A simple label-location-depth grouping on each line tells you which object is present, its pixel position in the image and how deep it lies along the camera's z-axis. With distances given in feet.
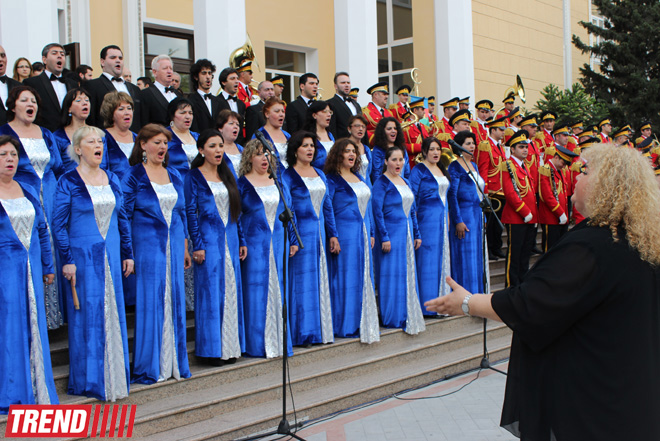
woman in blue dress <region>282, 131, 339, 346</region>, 21.49
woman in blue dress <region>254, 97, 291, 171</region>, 23.35
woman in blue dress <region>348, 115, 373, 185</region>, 25.61
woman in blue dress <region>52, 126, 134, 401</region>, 15.96
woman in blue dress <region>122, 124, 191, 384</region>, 17.28
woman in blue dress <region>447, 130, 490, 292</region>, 28.09
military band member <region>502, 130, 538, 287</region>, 31.17
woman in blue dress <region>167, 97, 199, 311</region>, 20.76
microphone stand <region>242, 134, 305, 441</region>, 15.87
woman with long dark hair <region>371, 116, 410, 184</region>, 26.45
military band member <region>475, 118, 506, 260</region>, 32.73
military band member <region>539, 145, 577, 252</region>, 34.96
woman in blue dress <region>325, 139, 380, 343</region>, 23.03
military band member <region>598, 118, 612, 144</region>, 51.00
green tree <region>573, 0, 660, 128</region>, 73.61
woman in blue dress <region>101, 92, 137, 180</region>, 19.45
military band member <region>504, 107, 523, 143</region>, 39.60
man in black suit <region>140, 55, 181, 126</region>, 23.13
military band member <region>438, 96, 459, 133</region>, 40.65
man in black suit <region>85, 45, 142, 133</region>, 21.83
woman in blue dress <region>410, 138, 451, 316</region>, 26.61
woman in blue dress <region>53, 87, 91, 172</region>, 18.80
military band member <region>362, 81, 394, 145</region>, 31.92
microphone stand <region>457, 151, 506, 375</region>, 23.48
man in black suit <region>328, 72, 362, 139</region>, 29.14
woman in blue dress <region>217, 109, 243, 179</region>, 21.42
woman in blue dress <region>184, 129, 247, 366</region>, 18.86
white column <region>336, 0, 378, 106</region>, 40.27
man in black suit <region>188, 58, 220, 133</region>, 24.32
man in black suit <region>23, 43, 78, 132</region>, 21.34
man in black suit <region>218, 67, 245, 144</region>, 26.16
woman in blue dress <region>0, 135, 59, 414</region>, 14.76
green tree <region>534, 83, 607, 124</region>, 59.98
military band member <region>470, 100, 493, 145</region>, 38.80
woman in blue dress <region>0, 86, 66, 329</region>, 17.37
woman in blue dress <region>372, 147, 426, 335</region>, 24.61
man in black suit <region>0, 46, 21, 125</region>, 20.70
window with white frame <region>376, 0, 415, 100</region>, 65.92
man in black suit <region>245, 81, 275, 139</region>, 25.30
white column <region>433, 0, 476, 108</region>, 49.62
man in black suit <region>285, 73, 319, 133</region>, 27.81
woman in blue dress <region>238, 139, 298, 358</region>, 20.15
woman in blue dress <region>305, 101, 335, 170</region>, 24.70
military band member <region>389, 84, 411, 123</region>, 35.94
